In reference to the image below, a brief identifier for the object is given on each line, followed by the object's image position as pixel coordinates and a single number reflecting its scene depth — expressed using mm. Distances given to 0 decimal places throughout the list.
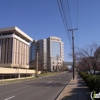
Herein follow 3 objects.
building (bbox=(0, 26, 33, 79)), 58916
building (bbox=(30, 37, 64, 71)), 99206
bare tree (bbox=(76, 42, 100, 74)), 14614
